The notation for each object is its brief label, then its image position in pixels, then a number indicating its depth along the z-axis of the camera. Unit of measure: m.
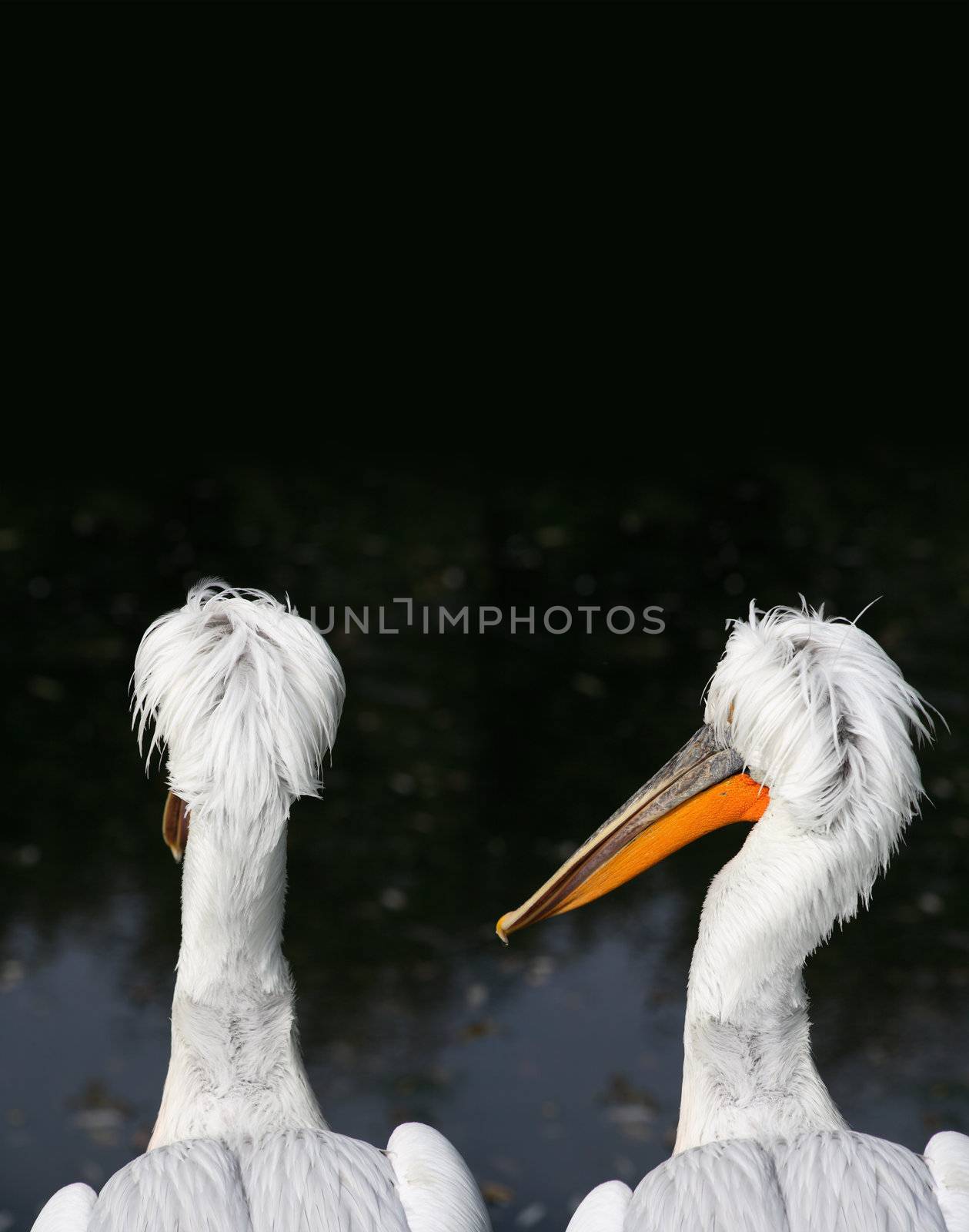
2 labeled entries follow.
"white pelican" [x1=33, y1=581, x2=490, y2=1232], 4.77
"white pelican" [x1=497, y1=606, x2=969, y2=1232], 4.74
